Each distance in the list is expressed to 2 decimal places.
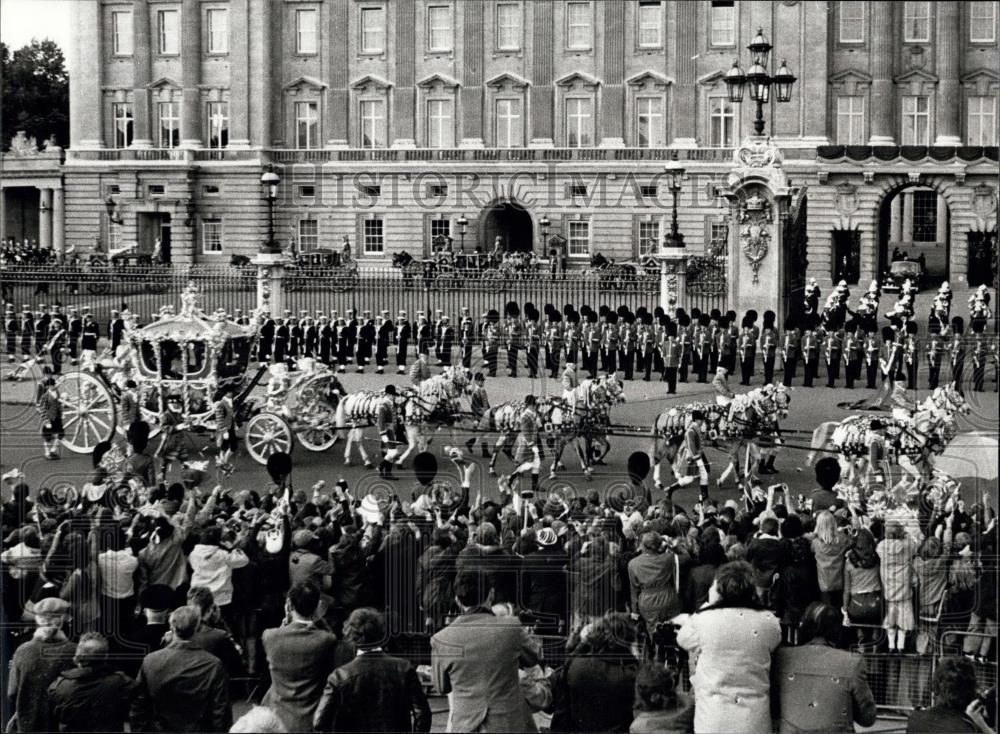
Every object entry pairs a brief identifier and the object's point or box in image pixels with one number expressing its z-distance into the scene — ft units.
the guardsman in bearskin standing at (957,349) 88.75
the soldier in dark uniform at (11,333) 106.32
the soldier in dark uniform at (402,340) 108.58
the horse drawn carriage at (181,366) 74.18
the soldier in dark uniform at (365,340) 109.40
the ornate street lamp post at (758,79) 98.78
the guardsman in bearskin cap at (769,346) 99.25
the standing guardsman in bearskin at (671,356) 98.43
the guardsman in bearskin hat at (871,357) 97.04
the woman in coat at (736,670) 31.63
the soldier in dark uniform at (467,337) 107.55
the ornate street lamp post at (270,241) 111.55
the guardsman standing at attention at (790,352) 98.94
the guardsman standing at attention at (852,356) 97.35
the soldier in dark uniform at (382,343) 107.96
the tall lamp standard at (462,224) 165.99
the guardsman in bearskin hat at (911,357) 90.87
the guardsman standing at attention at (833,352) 98.17
